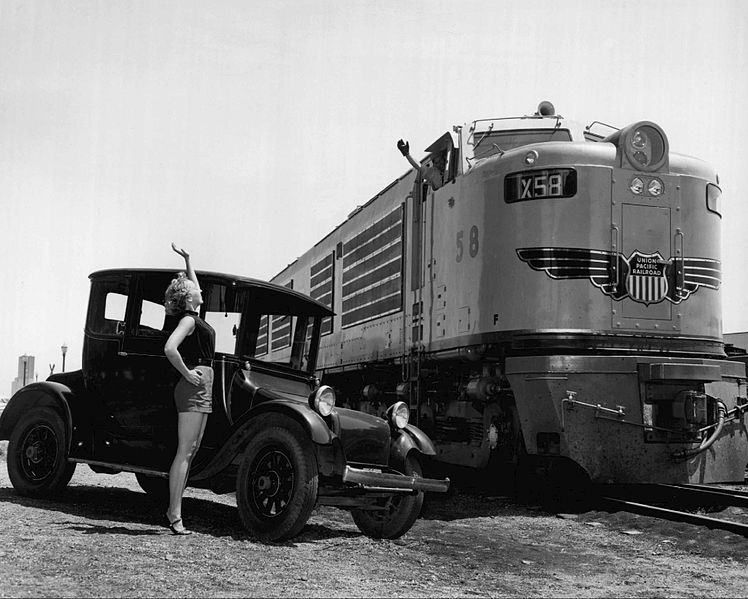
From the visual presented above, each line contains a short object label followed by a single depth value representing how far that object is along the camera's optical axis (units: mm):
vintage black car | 5934
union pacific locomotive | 8148
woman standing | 5938
